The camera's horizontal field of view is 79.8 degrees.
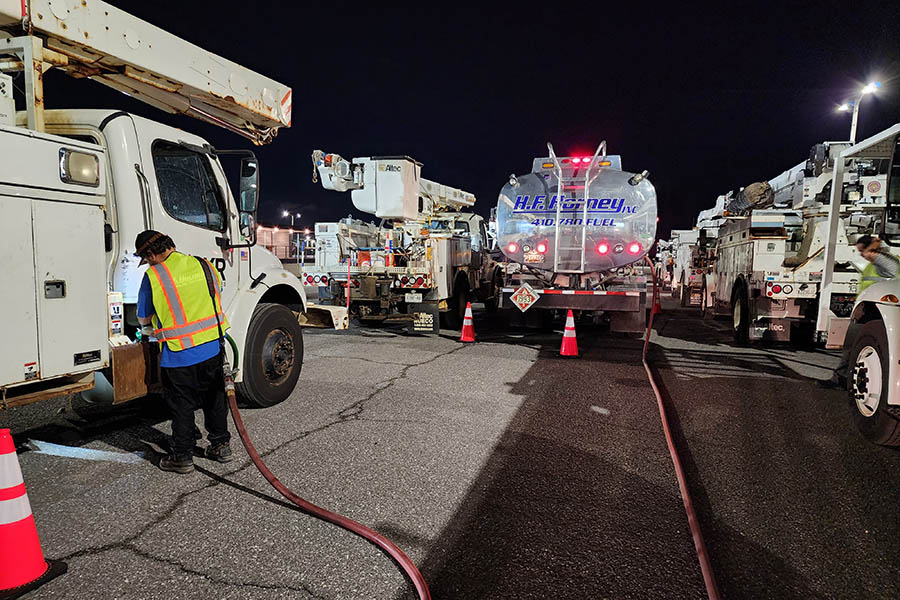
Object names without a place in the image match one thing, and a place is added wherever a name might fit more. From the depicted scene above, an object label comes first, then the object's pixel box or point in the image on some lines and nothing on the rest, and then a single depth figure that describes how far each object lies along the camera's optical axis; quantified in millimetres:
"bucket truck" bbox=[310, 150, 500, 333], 9367
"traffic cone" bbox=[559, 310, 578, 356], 8023
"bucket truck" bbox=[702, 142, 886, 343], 8320
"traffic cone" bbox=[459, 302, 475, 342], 9430
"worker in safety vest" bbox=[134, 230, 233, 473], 3496
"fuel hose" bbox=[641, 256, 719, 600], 2396
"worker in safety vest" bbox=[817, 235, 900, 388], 4593
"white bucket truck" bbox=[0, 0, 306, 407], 2895
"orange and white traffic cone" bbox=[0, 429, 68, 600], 2422
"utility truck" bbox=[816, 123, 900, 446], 4105
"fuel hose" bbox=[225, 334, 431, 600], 2480
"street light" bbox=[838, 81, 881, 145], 14889
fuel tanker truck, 8820
